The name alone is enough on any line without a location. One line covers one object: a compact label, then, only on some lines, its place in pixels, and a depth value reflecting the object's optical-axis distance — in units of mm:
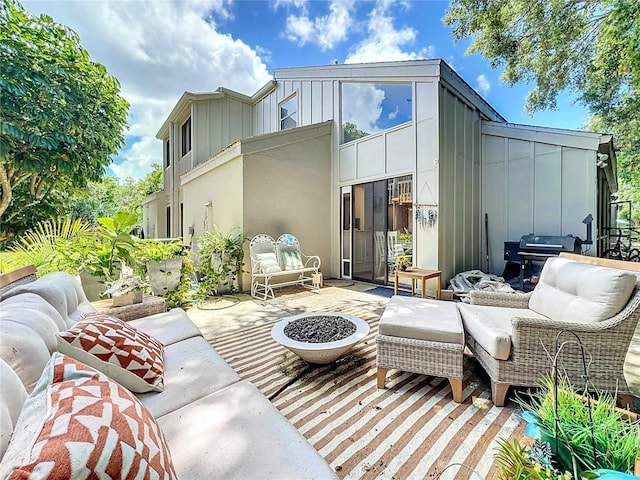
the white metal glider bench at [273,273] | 5226
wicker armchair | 1805
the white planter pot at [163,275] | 4227
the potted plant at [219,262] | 5062
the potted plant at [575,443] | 954
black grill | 4988
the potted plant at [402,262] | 5078
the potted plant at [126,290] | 2703
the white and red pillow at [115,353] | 1323
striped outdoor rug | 1514
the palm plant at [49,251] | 3302
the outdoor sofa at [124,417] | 641
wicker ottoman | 2021
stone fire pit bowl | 2250
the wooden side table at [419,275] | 4547
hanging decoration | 5125
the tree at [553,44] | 4842
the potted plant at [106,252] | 3371
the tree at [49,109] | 3434
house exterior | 5285
